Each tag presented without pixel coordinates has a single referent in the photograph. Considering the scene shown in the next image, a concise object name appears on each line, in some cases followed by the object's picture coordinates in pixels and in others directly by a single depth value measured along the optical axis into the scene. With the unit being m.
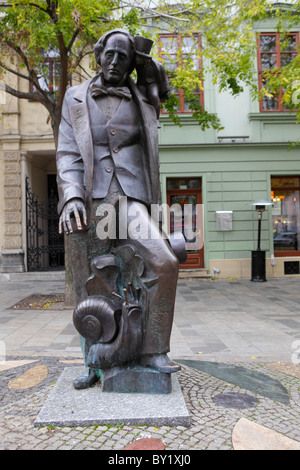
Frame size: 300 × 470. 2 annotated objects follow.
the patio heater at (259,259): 11.80
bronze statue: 2.73
